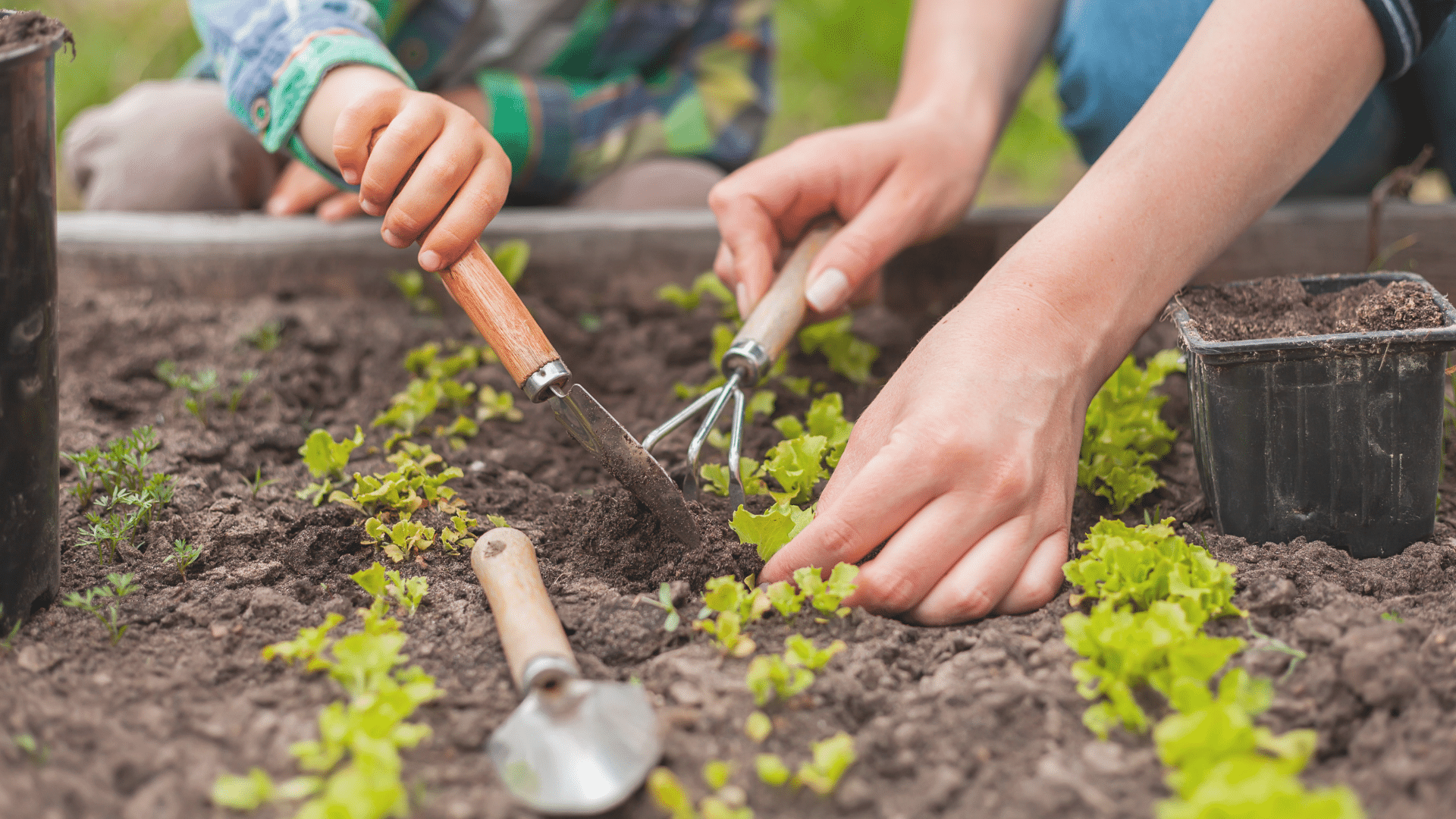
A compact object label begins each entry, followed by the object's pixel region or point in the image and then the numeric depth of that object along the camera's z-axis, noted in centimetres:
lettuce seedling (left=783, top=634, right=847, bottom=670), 88
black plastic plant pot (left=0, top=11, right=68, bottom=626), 87
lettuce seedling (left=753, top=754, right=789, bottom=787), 84
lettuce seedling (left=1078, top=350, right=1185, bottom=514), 99
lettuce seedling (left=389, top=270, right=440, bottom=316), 117
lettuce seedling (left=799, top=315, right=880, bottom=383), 111
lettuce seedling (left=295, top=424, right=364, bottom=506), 100
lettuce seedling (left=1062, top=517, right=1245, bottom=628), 89
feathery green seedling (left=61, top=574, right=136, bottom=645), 91
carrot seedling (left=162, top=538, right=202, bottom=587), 94
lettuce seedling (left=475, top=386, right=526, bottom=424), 108
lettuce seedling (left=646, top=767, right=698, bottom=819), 83
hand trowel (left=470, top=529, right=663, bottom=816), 84
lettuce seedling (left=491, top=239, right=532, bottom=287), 117
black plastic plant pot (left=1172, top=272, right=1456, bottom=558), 93
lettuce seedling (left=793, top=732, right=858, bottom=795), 84
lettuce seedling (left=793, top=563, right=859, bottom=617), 90
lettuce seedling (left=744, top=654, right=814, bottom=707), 87
